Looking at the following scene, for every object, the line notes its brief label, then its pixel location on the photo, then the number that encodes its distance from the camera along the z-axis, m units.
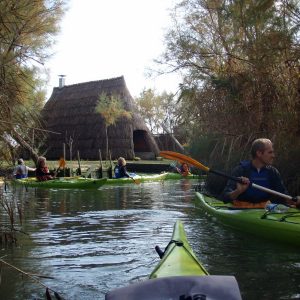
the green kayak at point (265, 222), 4.59
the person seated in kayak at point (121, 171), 13.91
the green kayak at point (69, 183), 11.86
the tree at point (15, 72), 4.28
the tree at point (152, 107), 41.55
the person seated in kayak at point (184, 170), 16.57
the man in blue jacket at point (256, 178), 5.07
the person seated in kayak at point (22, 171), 13.27
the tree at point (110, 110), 26.08
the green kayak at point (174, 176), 16.01
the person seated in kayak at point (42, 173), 12.58
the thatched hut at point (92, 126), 26.71
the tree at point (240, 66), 7.62
